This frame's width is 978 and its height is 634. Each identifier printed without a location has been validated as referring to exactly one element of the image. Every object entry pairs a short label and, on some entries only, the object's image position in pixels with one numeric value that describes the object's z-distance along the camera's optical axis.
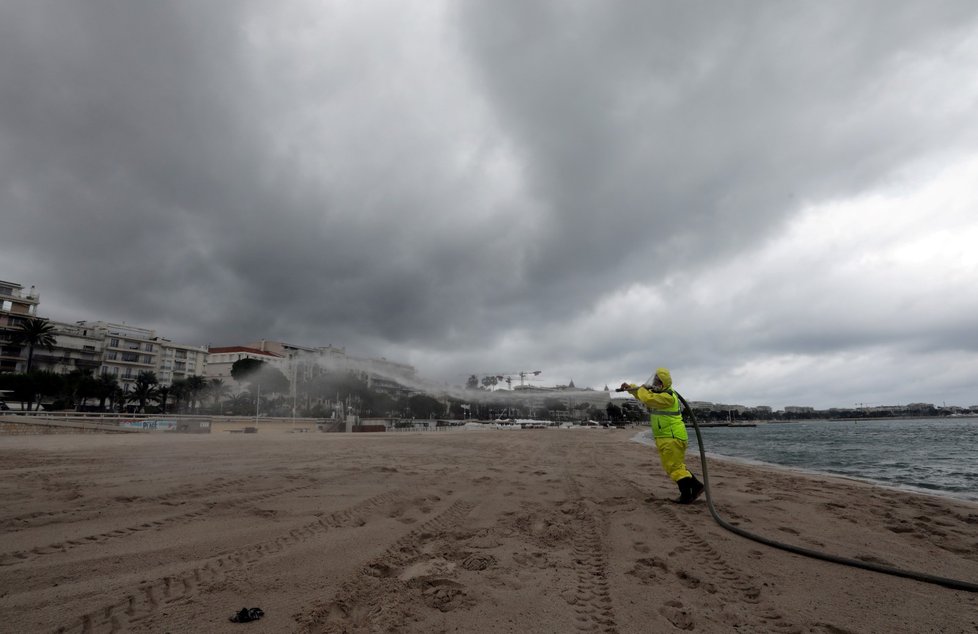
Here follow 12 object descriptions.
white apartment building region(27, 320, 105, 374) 74.44
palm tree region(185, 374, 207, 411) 81.75
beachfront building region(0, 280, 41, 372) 68.12
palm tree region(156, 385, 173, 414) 70.65
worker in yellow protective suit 6.91
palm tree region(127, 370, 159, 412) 68.81
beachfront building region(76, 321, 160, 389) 83.37
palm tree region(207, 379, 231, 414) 88.50
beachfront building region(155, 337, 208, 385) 94.25
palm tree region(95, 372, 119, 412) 61.88
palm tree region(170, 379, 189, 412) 79.00
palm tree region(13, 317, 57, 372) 63.31
